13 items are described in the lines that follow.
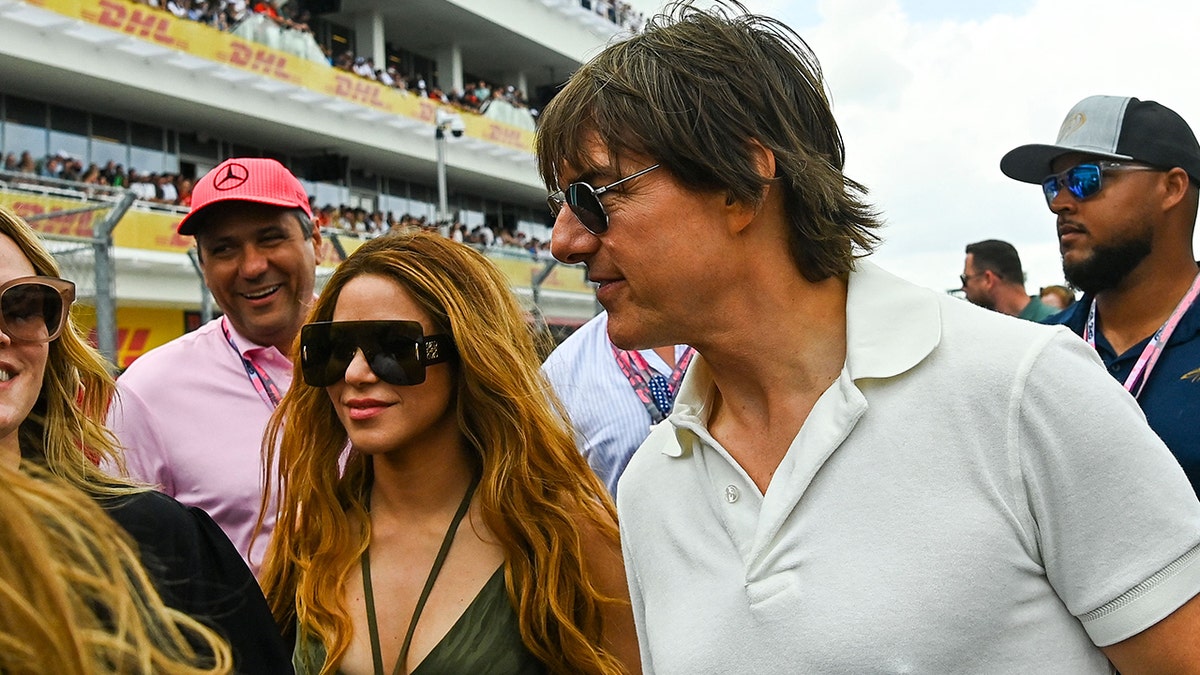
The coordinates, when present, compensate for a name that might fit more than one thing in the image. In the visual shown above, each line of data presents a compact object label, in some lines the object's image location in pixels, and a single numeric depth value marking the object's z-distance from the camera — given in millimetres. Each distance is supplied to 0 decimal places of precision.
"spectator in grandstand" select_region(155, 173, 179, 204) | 19672
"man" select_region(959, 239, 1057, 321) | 8461
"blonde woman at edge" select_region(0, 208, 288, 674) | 2090
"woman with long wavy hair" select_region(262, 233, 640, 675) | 2596
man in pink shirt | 3330
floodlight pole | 21781
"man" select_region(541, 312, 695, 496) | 3764
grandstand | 18172
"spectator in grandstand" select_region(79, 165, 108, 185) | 19047
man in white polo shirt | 1636
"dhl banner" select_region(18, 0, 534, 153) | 19594
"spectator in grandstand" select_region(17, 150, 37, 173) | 18234
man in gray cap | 3512
